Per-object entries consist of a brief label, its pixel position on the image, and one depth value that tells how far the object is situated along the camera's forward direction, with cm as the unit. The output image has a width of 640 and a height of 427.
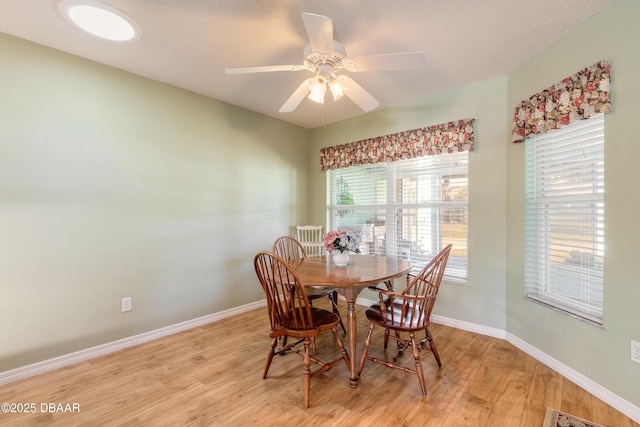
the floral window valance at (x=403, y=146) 285
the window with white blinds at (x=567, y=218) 191
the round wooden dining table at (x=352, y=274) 183
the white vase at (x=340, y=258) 238
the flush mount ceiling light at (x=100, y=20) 174
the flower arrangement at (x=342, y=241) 231
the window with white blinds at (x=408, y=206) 297
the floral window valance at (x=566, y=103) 179
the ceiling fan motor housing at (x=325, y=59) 175
